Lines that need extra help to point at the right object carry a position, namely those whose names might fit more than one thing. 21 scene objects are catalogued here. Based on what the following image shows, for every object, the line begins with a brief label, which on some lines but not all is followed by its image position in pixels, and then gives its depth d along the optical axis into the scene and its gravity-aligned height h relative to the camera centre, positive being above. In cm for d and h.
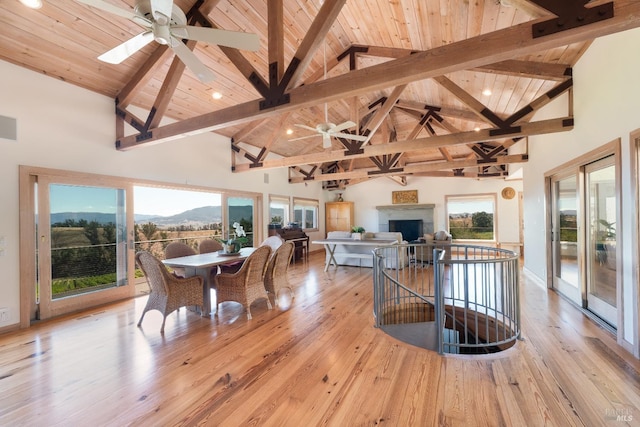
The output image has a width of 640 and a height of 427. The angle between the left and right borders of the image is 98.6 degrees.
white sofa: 656 -97
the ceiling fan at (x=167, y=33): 193 +142
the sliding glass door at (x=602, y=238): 297 -32
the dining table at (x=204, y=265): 346 -62
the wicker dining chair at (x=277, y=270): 396 -82
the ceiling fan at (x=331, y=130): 399 +129
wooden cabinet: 1095 -8
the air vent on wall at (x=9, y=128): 328 +109
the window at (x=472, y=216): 964 -13
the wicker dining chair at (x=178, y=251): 428 -57
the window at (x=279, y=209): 814 +17
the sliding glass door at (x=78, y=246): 365 -42
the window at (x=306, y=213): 953 +6
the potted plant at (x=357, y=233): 674 -48
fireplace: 1048 -54
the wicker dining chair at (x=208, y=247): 481 -55
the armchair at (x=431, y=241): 681 -70
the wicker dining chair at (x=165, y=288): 315 -87
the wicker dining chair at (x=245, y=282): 349 -87
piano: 759 -63
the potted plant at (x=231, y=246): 412 -46
